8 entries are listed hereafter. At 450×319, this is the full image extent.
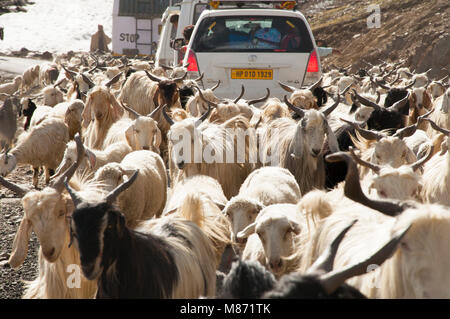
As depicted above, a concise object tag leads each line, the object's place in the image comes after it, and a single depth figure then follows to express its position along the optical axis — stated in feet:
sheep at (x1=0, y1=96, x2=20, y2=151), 77.20
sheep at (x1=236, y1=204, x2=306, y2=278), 29.81
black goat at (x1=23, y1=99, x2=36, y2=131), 83.15
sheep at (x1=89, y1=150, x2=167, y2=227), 37.42
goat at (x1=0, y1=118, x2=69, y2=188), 63.00
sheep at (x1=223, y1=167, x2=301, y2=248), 33.99
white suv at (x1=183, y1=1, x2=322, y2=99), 59.98
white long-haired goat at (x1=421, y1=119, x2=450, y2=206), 35.78
